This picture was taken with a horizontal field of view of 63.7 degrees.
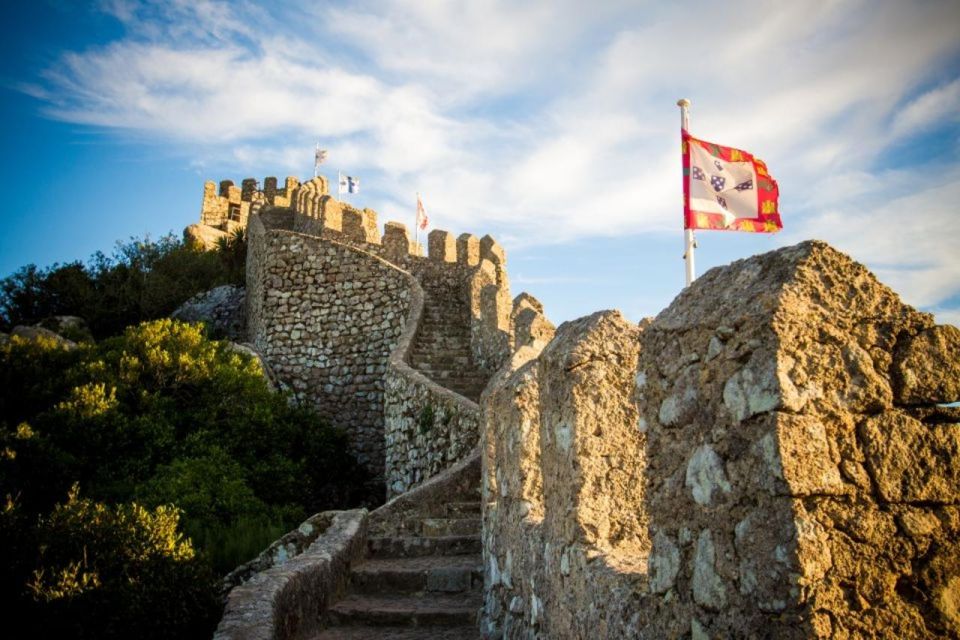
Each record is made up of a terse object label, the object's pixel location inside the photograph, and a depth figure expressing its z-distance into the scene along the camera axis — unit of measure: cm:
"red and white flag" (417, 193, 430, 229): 2170
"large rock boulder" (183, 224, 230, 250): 2773
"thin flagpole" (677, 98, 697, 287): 821
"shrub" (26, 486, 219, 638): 545
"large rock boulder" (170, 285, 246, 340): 2030
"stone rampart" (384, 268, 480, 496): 1069
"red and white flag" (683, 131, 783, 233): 889
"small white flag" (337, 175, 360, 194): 2558
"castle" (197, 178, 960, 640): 196
